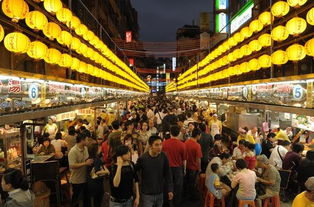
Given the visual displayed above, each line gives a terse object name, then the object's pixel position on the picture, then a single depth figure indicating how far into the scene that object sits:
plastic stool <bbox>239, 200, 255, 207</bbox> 6.38
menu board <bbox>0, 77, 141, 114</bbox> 6.23
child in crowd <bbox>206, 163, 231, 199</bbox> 6.81
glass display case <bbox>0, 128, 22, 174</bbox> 7.89
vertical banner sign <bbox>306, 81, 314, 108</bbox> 7.52
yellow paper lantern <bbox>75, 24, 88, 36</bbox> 11.50
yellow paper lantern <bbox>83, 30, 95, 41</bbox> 12.49
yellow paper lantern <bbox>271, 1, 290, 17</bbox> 9.14
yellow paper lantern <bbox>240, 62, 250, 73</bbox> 12.90
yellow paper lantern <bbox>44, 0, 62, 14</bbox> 8.57
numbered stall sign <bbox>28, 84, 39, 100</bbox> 7.36
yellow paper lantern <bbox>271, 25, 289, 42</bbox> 9.11
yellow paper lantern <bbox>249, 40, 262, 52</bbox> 11.74
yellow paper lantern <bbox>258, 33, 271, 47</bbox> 10.91
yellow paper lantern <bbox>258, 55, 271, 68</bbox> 11.03
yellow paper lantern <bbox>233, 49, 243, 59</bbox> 13.68
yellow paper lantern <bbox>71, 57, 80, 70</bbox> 11.15
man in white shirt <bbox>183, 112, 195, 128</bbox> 13.06
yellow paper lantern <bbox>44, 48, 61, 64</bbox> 8.88
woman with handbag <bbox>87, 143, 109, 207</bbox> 6.47
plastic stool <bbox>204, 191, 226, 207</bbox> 6.91
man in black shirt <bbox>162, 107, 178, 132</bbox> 12.11
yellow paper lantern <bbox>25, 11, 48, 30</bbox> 7.57
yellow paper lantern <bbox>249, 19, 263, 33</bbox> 11.46
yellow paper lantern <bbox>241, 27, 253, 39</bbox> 12.48
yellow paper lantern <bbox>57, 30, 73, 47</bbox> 9.42
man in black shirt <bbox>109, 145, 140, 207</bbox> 5.02
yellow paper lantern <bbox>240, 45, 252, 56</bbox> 12.68
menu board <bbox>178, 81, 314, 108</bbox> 7.89
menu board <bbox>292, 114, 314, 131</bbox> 11.13
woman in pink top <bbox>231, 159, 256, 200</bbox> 6.32
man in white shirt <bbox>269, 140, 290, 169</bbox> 8.91
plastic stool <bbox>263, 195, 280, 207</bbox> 6.89
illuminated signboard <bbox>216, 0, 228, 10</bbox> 33.81
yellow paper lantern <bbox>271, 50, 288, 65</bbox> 9.23
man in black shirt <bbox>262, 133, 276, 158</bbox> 10.29
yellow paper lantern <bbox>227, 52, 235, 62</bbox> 14.74
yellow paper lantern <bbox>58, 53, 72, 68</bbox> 9.88
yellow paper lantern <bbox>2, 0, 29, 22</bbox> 6.36
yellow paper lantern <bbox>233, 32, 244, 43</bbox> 13.58
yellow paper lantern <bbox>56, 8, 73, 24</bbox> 9.39
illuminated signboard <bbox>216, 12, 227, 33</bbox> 33.80
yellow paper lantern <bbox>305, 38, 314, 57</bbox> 7.43
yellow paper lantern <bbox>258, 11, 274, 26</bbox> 10.77
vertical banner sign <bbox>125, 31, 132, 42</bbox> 52.53
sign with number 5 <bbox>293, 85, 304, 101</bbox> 8.23
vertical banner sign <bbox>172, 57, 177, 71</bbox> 95.96
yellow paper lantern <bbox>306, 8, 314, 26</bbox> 7.40
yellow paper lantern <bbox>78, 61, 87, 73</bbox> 12.23
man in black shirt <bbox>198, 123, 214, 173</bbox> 9.20
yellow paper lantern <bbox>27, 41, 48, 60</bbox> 7.84
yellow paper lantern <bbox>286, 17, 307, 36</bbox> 8.27
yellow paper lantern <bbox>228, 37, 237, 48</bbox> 14.50
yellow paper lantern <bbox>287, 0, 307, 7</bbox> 8.20
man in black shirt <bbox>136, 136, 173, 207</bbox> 5.25
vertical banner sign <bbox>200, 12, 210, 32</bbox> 37.24
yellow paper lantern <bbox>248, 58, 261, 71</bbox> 11.92
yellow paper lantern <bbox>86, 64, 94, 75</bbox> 13.41
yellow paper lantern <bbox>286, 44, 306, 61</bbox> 8.46
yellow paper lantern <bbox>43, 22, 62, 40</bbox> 8.50
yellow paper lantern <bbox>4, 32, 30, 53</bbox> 6.76
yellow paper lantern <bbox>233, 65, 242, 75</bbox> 14.18
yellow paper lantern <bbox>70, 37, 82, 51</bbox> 10.99
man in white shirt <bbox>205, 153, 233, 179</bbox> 7.25
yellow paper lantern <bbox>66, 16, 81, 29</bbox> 10.58
